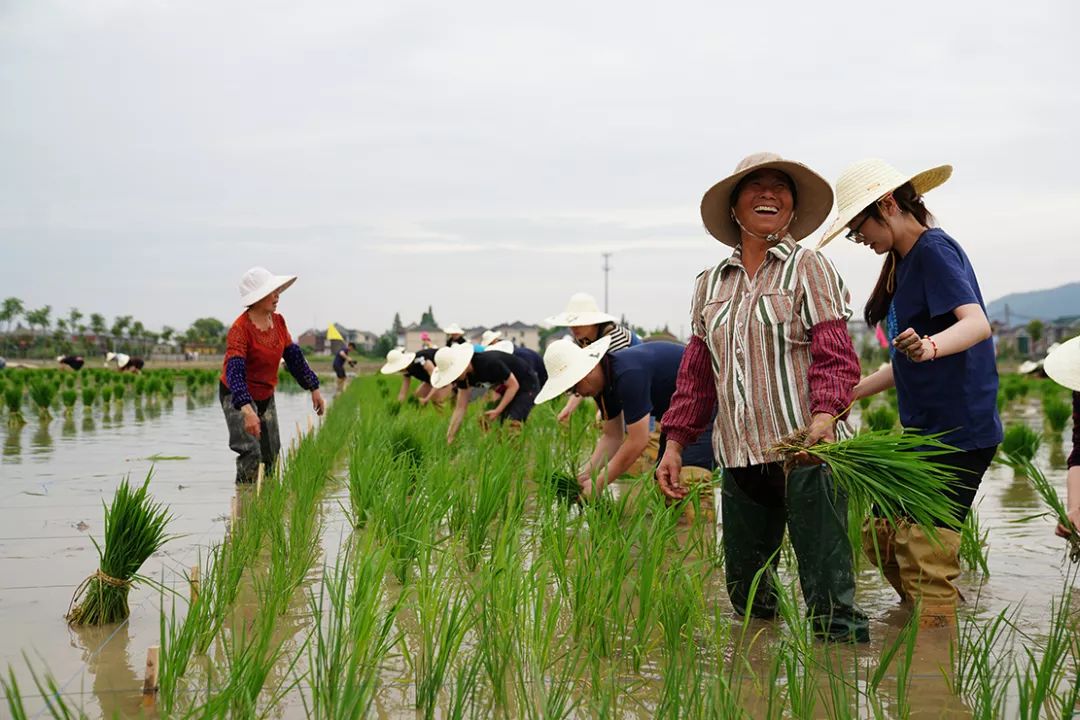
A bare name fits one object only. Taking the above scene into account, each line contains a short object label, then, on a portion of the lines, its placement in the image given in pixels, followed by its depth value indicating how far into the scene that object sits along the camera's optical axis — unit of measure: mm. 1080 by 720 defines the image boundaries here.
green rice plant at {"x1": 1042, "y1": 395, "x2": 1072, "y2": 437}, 8656
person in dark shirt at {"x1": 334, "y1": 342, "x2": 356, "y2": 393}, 18125
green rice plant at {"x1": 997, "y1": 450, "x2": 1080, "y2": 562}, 2717
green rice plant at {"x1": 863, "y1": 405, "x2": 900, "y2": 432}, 7113
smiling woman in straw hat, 2490
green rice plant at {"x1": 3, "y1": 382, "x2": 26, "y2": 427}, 11327
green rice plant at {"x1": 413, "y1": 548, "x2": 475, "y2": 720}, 1995
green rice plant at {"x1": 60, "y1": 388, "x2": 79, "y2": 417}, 12055
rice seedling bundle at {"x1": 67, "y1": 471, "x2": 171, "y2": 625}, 2936
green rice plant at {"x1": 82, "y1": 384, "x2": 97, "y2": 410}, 14016
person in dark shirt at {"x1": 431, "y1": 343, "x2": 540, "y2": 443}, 6523
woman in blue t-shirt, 2666
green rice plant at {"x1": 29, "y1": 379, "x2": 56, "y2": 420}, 11680
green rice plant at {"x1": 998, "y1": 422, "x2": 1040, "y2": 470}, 6008
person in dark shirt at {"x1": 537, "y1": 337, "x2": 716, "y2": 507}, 3770
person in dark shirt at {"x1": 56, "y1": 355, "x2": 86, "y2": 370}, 25981
